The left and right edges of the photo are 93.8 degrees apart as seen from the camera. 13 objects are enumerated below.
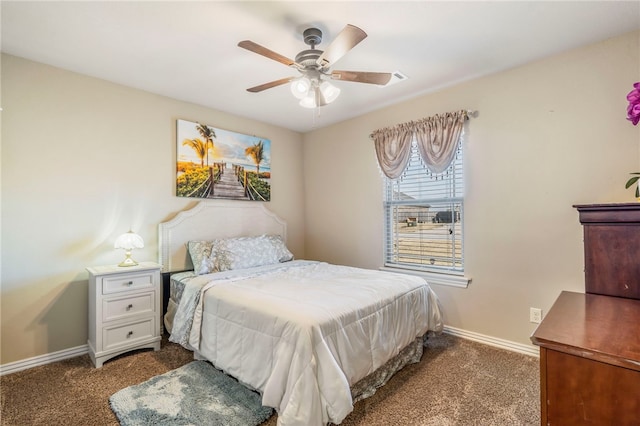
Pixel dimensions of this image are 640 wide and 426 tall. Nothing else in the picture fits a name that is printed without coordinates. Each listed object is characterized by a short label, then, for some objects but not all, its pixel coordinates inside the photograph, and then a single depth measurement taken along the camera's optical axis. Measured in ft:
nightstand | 7.89
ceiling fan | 6.28
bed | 5.19
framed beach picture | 10.87
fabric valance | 9.64
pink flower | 4.71
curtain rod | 9.39
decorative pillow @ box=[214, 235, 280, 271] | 10.11
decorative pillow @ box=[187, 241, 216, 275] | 9.65
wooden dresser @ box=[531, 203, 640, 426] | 2.62
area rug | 5.73
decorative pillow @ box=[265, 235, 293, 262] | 11.63
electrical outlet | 8.26
